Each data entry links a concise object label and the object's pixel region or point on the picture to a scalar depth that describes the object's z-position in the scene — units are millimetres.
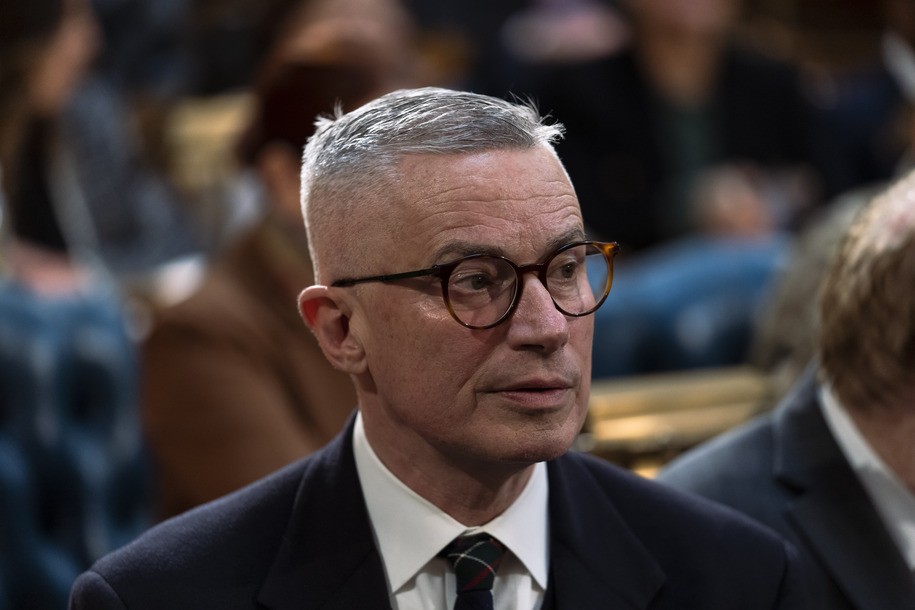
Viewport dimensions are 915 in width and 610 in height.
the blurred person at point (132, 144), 8375
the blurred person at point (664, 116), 8562
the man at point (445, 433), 2891
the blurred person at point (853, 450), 3730
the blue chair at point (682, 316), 6602
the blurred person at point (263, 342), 4945
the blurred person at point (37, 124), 5676
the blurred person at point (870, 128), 9625
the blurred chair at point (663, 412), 5332
